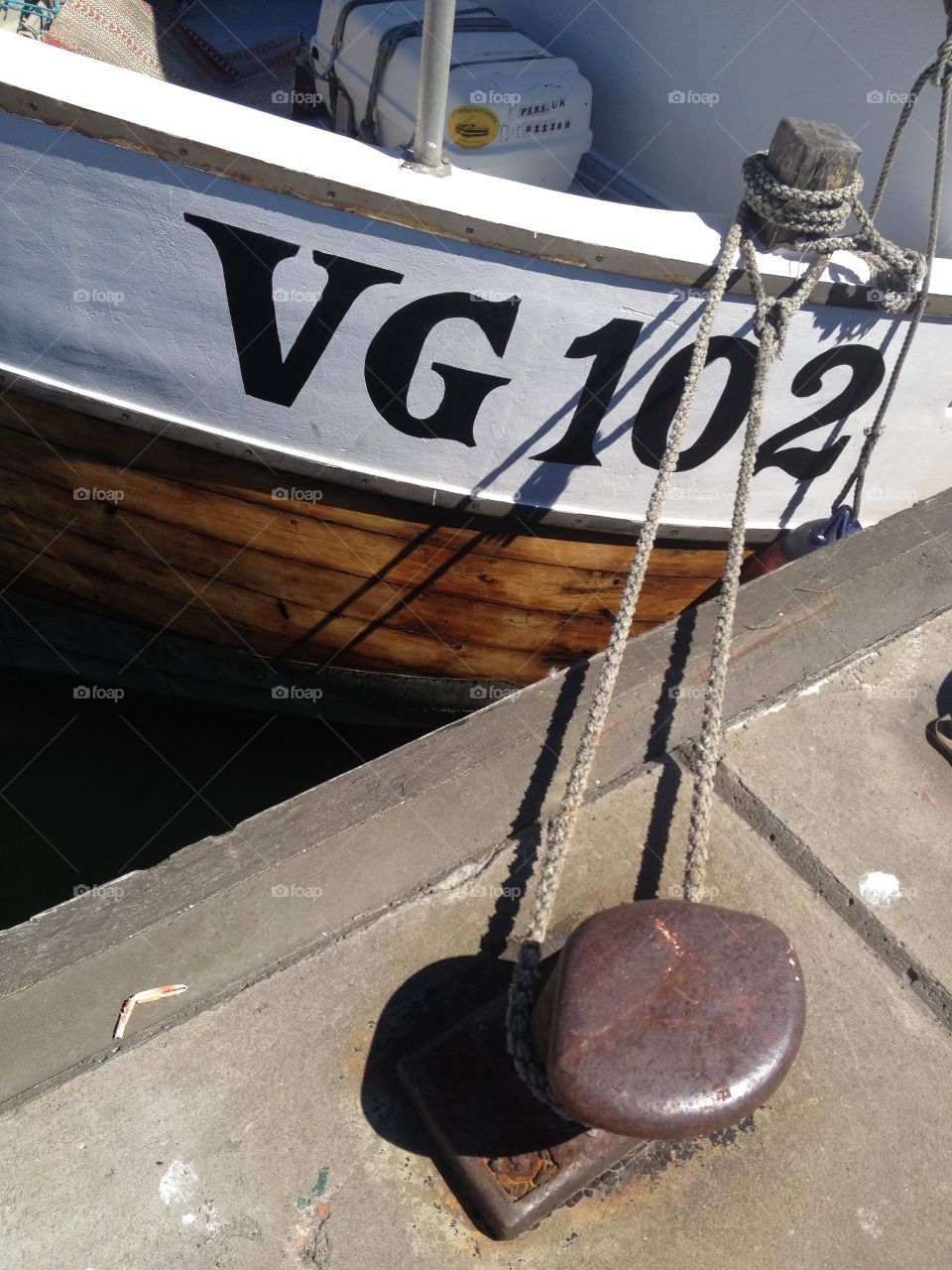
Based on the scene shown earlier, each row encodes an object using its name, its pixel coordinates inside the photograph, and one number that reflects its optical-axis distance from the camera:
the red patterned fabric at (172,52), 4.32
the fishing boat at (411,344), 2.77
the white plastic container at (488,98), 3.61
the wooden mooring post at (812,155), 2.69
